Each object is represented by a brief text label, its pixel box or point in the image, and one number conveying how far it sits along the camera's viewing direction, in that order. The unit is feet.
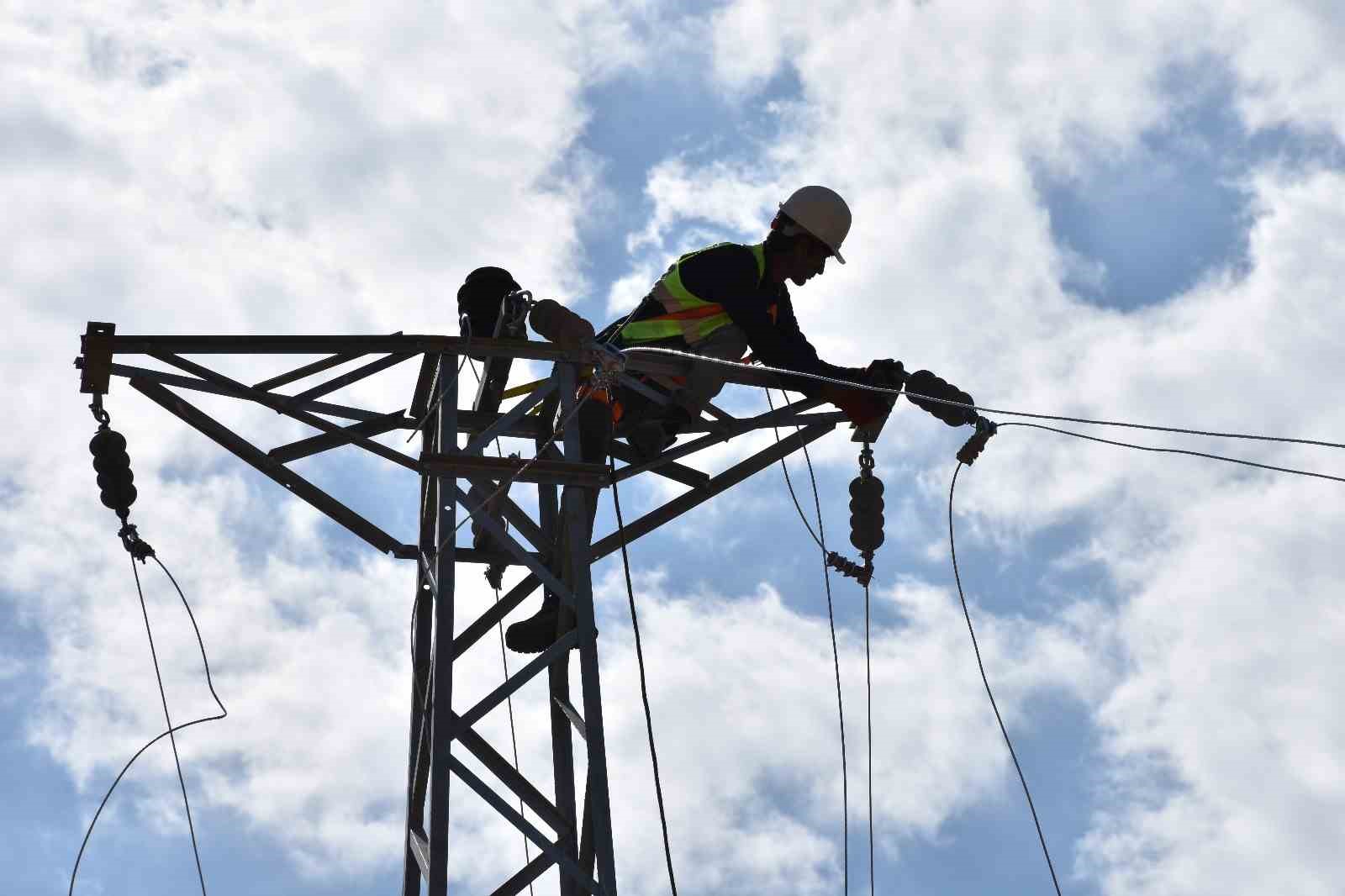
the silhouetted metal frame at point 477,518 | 54.97
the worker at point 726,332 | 65.92
